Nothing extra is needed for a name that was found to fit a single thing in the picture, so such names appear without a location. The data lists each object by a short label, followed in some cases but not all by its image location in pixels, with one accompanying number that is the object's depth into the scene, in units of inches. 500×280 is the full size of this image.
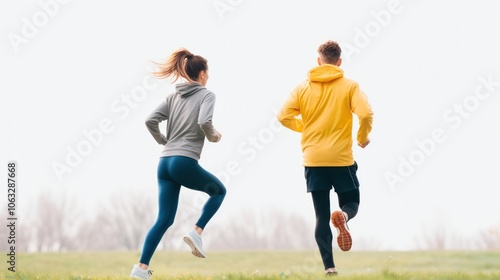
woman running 533.0
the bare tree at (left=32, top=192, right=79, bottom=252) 1583.4
